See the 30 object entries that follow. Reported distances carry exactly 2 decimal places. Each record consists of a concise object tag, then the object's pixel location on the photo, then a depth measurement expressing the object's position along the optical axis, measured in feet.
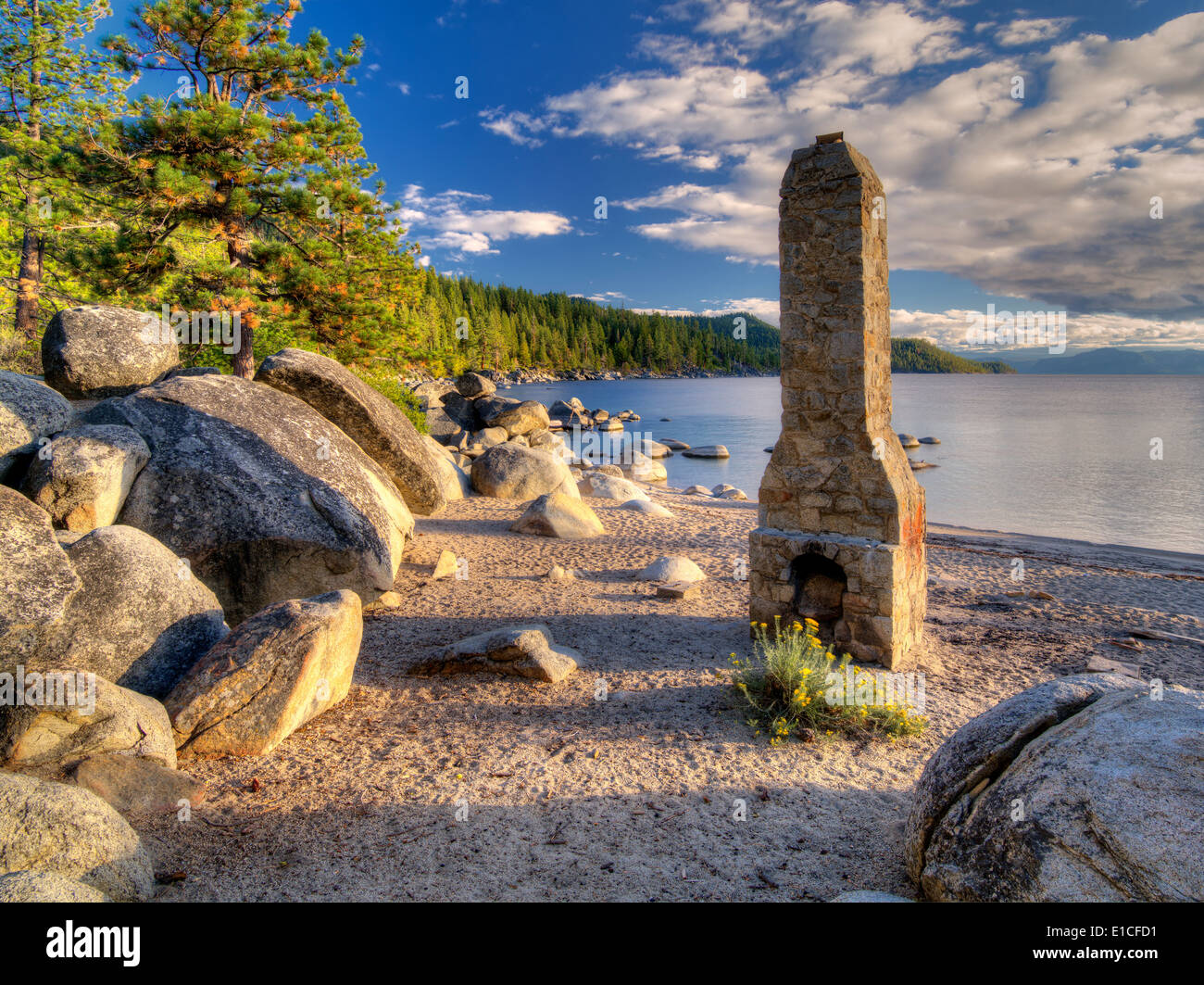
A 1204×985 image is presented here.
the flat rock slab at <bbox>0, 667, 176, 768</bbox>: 14.99
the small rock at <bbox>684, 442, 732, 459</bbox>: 121.39
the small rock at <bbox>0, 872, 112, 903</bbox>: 9.52
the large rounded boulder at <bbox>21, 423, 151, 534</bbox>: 21.79
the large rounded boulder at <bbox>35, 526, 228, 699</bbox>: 18.16
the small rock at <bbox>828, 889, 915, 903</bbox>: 11.12
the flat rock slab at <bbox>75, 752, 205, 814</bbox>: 14.90
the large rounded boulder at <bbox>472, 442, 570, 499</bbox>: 52.75
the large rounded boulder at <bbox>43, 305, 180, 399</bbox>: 29.66
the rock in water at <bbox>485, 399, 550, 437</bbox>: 103.50
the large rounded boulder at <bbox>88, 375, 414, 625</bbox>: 24.82
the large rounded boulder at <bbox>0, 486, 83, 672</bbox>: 16.76
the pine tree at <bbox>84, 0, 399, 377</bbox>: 39.70
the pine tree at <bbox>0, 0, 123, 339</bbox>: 56.70
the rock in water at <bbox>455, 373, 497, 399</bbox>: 120.88
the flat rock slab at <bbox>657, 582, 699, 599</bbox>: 32.04
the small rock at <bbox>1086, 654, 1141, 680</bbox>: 23.84
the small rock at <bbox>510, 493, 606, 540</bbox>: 42.29
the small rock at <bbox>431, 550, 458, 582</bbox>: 34.11
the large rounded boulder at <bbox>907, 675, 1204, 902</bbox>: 8.82
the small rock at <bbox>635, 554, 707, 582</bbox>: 33.91
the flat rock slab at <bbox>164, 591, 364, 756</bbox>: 17.47
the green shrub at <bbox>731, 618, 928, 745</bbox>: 19.54
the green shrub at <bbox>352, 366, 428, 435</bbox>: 56.44
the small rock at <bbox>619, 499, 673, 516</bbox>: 51.08
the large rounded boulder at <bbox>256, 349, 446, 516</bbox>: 32.91
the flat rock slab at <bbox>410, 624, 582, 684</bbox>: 22.81
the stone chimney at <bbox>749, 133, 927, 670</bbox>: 22.90
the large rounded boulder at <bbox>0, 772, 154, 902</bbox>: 11.27
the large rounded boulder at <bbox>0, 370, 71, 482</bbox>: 22.54
